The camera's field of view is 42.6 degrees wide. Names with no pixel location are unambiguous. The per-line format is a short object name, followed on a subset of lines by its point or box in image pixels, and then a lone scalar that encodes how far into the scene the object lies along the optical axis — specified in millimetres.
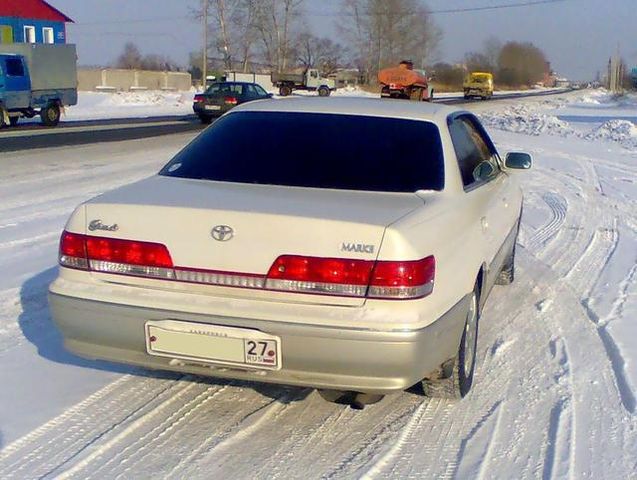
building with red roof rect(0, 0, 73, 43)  53250
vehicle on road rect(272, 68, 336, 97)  58969
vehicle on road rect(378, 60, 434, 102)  46750
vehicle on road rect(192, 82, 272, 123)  28550
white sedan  3424
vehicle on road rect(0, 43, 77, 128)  25000
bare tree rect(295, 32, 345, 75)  88812
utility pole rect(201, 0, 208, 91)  67594
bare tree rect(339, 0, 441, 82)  95188
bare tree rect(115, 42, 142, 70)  107294
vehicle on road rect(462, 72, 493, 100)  64938
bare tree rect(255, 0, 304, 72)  81250
